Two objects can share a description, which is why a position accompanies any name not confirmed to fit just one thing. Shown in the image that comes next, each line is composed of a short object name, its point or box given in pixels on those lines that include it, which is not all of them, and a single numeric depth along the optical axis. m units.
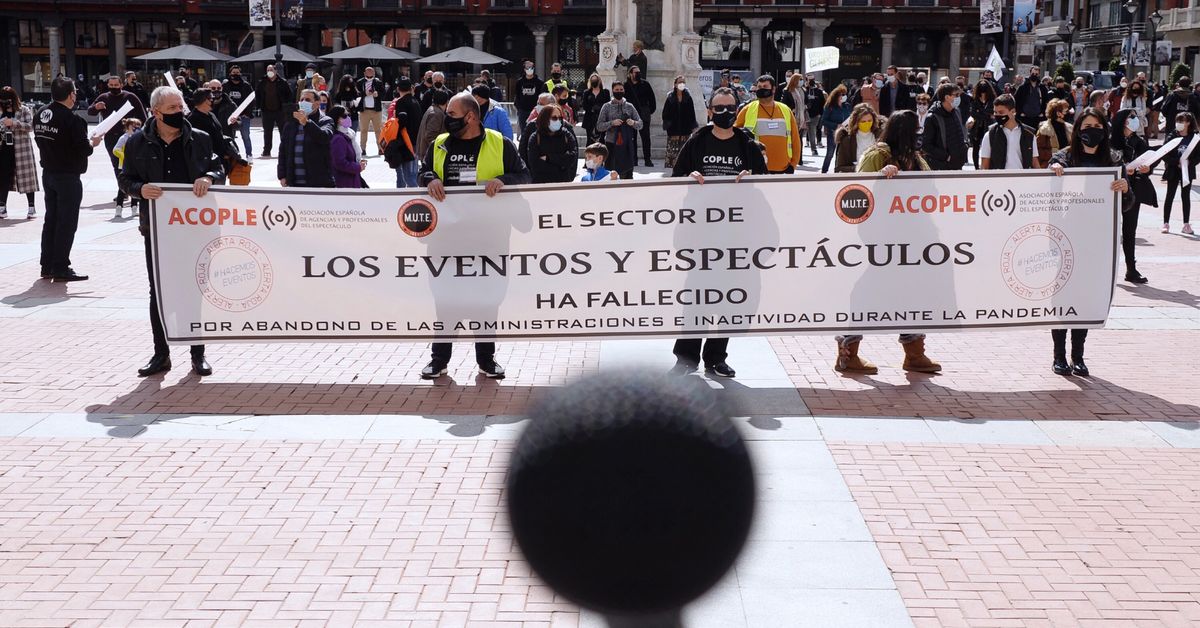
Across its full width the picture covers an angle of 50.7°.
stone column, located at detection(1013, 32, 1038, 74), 54.22
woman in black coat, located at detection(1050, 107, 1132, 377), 9.52
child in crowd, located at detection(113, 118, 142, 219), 16.27
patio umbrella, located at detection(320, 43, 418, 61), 41.06
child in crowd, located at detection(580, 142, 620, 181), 10.96
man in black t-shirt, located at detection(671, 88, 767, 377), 8.24
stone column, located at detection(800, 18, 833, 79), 60.75
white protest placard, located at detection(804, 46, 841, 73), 25.70
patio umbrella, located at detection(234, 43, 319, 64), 39.91
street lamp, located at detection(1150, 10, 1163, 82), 42.19
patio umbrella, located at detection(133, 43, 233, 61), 39.56
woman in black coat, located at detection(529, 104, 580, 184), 12.12
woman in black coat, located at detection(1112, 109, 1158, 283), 11.77
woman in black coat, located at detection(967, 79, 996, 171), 17.39
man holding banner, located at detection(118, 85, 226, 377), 8.24
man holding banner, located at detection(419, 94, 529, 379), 8.09
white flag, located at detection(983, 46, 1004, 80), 27.62
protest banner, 7.92
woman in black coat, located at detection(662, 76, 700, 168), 19.83
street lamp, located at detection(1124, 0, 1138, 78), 45.49
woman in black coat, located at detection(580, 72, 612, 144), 20.34
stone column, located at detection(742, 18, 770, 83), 60.62
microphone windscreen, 1.77
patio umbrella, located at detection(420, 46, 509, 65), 40.06
